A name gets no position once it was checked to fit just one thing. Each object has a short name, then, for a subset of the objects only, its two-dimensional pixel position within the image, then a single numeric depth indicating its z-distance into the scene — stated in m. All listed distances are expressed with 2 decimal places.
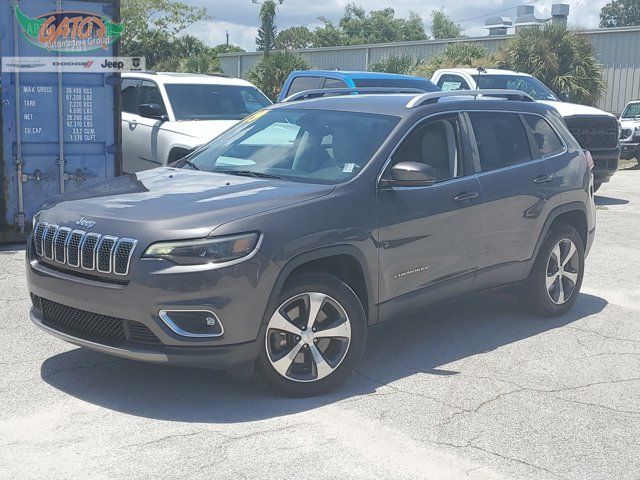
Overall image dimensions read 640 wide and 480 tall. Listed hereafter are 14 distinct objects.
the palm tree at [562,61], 25.22
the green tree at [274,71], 27.39
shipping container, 9.04
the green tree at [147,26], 44.19
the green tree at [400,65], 28.92
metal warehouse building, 28.34
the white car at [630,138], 20.88
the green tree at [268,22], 65.06
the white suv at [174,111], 10.81
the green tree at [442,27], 118.30
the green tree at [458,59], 26.59
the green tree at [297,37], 85.50
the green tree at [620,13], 98.56
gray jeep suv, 4.60
